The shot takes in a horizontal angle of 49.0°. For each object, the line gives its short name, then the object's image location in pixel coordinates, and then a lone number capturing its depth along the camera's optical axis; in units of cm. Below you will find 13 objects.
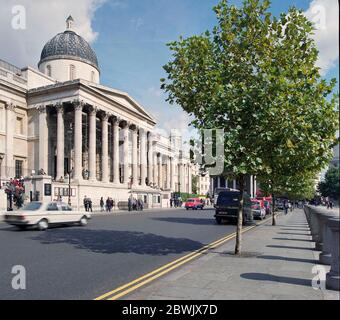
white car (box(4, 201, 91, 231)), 1780
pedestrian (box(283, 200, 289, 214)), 4294
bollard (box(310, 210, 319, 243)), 1377
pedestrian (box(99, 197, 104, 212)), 4438
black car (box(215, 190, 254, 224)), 2431
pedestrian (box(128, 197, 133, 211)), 4605
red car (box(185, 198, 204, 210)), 5438
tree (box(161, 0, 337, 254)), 968
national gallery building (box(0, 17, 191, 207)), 4619
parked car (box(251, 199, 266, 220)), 2969
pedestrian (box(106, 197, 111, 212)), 4356
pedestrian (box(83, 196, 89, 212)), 3845
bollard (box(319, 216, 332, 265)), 927
